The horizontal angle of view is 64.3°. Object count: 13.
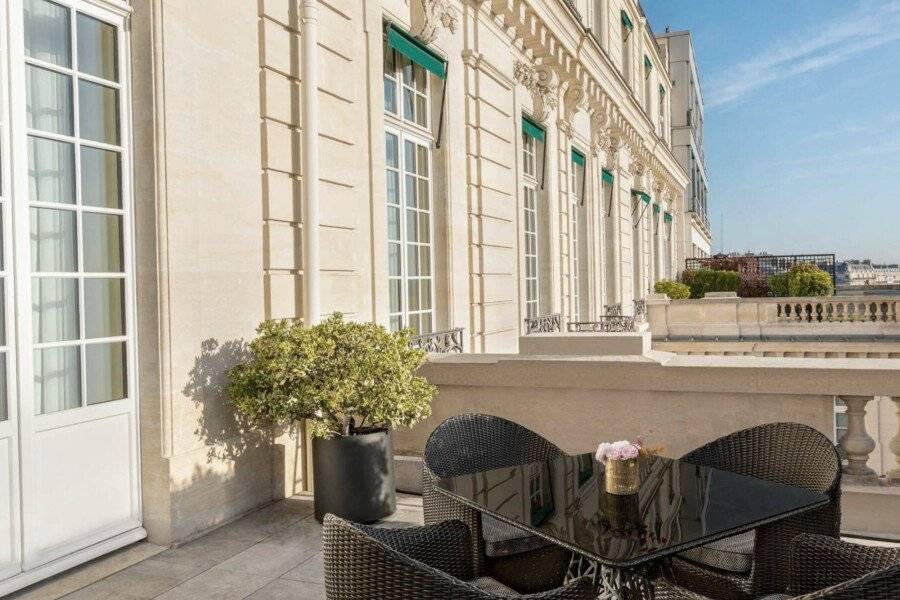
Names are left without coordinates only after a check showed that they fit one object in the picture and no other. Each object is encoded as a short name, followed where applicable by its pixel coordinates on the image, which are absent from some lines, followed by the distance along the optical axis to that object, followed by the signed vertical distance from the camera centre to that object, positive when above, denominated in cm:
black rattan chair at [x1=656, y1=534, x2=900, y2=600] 224 -88
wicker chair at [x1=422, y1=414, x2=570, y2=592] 304 -86
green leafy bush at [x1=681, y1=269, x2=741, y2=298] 2511 +44
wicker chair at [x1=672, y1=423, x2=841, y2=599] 283 -86
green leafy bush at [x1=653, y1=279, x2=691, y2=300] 2025 +15
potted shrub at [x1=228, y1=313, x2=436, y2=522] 444 -60
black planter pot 455 -113
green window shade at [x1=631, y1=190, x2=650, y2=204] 1949 +279
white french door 362 +9
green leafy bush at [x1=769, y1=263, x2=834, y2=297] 1959 +27
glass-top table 237 -80
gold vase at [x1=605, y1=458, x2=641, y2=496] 279 -70
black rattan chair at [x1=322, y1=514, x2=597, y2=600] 196 -78
